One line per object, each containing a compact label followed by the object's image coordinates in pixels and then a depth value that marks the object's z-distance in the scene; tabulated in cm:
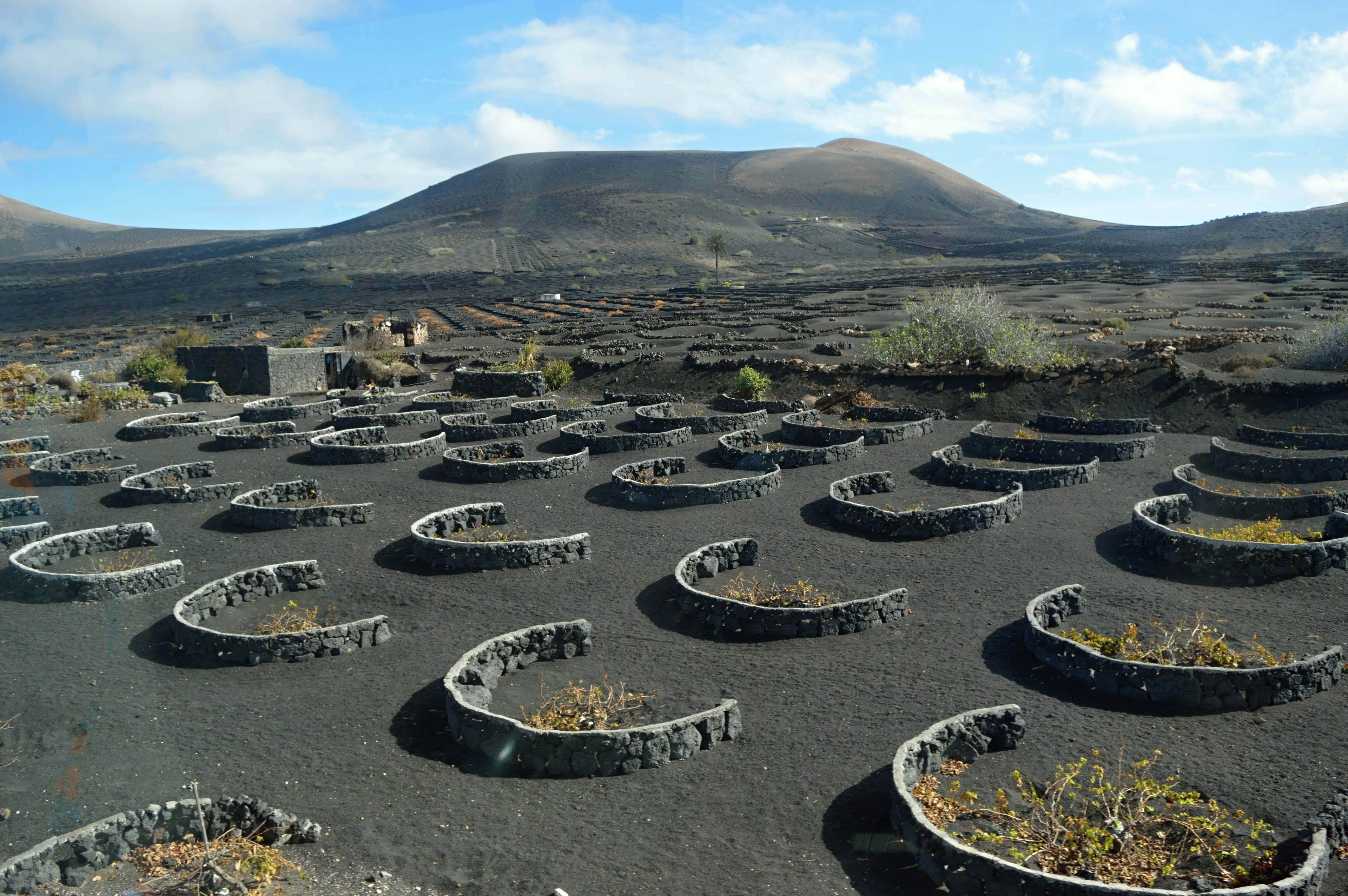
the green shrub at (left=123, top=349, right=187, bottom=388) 3781
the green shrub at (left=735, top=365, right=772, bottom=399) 3200
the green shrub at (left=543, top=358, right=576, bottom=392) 3641
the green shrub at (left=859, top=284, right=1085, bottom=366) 3067
